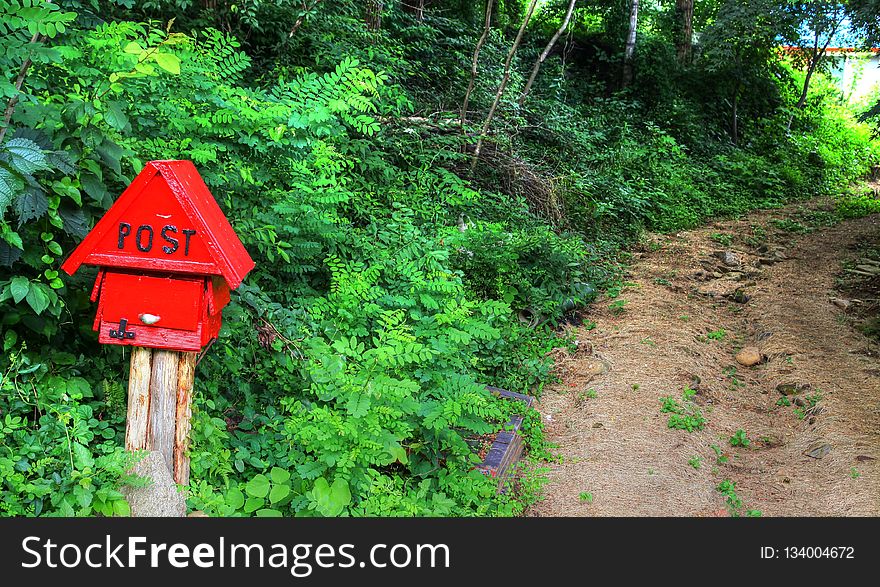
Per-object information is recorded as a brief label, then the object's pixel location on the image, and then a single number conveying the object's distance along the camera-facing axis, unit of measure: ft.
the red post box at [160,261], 9.59
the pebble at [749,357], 22.45
